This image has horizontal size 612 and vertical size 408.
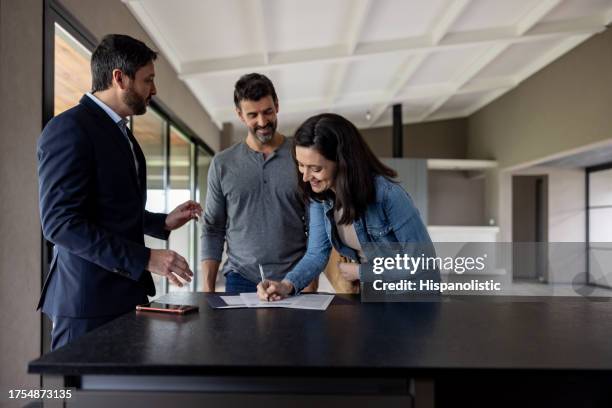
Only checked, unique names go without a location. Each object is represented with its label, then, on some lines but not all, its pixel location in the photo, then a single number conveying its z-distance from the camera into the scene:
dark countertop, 0.98
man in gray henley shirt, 2.36
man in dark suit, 1.51
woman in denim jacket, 1.81
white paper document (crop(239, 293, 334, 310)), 1.61
